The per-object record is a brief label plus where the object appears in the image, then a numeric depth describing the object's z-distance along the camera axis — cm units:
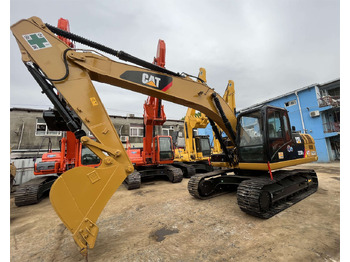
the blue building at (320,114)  1514
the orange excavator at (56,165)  594
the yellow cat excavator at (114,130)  243
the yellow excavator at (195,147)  955
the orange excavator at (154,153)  720
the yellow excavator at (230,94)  586
